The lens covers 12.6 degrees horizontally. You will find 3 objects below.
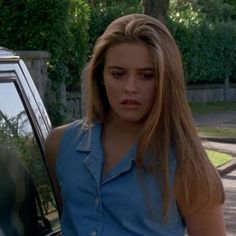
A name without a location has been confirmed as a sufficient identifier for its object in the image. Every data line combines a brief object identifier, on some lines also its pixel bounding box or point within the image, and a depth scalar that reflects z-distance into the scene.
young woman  2.88
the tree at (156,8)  18.92
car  3.15
